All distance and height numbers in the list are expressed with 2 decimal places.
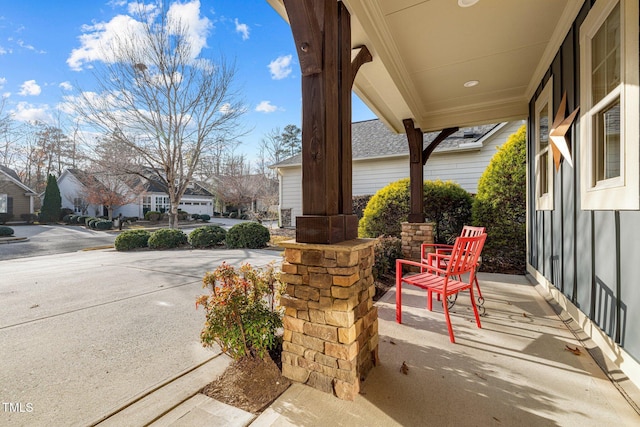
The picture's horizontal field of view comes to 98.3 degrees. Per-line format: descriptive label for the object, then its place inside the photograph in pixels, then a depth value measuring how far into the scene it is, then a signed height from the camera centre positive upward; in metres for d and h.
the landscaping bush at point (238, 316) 1.85 -0.73
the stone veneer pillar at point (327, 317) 1.64 -0.67
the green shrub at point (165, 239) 8.93 -0.88
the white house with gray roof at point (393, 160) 8.52 +1.72
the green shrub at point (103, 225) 17.16 -0.79
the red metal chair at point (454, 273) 2.50 -0.62
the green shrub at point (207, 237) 8.91 -0.83
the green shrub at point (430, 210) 6.03 -0.02
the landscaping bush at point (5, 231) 12.81 -0.85
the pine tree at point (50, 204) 21.10 +0.68
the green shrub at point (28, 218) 20.45 -0.36
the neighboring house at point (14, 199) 19.14 +1.00
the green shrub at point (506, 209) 5.23 -0.02
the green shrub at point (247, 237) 8.61 -0.81
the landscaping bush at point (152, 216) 21.84 -0.33
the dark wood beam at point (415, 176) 5.17 +0.62
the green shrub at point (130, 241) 8.87 -0.93
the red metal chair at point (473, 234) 3.17 -0.38
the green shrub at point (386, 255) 4.28 -0.78
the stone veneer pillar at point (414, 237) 5.05 -0.52
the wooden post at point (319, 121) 1.71 +0.57
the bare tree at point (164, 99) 9.36 +4.05
